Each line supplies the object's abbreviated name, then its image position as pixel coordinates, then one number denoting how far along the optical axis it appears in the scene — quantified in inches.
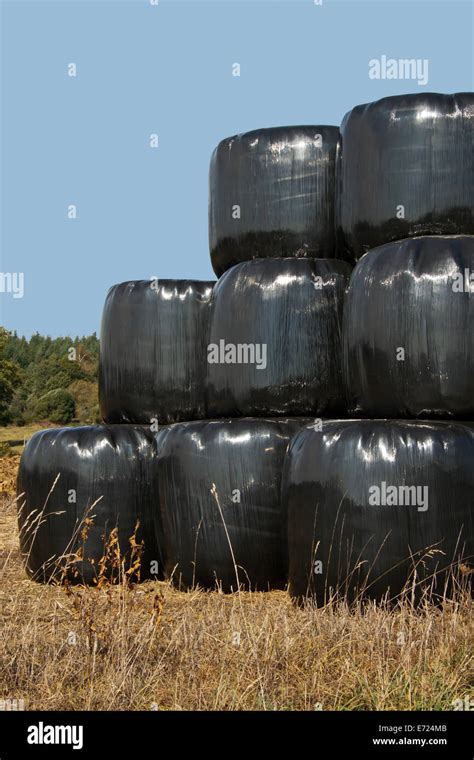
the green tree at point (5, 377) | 1515.7
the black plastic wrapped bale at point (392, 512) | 251.3
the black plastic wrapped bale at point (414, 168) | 277.0
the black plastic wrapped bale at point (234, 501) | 290.4
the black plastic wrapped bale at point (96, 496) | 320.2
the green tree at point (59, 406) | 1692.9
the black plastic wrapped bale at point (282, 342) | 293.3
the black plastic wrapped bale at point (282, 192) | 305.6
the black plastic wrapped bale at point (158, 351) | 325.7
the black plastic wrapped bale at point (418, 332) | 261.3
